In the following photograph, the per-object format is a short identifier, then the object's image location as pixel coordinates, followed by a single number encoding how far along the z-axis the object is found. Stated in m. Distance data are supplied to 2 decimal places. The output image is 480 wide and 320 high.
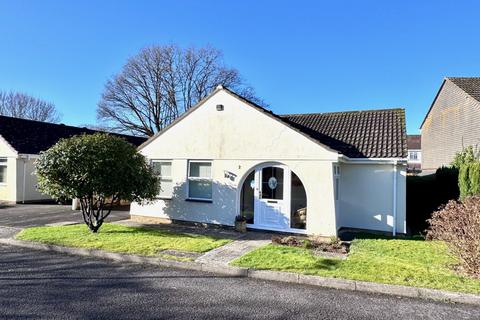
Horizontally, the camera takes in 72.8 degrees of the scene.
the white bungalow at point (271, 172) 10.41
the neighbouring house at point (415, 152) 55.47
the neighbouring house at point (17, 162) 18.52
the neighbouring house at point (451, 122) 21.92
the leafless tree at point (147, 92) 38.81
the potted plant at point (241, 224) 11.01
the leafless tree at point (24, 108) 46.95
